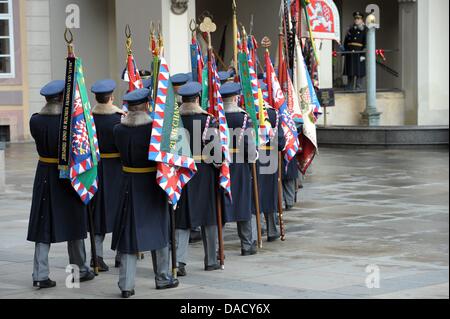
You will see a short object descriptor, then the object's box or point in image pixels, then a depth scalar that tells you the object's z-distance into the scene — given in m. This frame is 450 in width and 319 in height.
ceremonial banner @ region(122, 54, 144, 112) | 10.98
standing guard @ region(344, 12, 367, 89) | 24.16
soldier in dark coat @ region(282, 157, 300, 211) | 12.42
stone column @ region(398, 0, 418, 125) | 23.98
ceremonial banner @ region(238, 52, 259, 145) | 10.53
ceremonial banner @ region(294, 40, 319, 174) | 13.26
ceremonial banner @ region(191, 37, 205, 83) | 10.95
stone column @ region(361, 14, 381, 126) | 21.58
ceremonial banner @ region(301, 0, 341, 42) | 15.02
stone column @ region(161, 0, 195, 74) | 20.52
